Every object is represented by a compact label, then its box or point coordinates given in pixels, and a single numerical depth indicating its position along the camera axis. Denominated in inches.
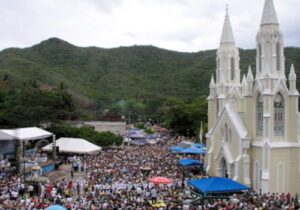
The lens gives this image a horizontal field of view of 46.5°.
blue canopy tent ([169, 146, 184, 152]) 1470.5
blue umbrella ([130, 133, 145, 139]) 2309.3
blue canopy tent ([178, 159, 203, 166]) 1151.9
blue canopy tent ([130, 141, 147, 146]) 2001.7
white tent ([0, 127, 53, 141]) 1080.8
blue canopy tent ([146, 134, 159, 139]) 2367.1
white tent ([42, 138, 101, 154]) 1330.0
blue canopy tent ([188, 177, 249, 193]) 713.6
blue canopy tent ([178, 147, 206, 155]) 1375.5
